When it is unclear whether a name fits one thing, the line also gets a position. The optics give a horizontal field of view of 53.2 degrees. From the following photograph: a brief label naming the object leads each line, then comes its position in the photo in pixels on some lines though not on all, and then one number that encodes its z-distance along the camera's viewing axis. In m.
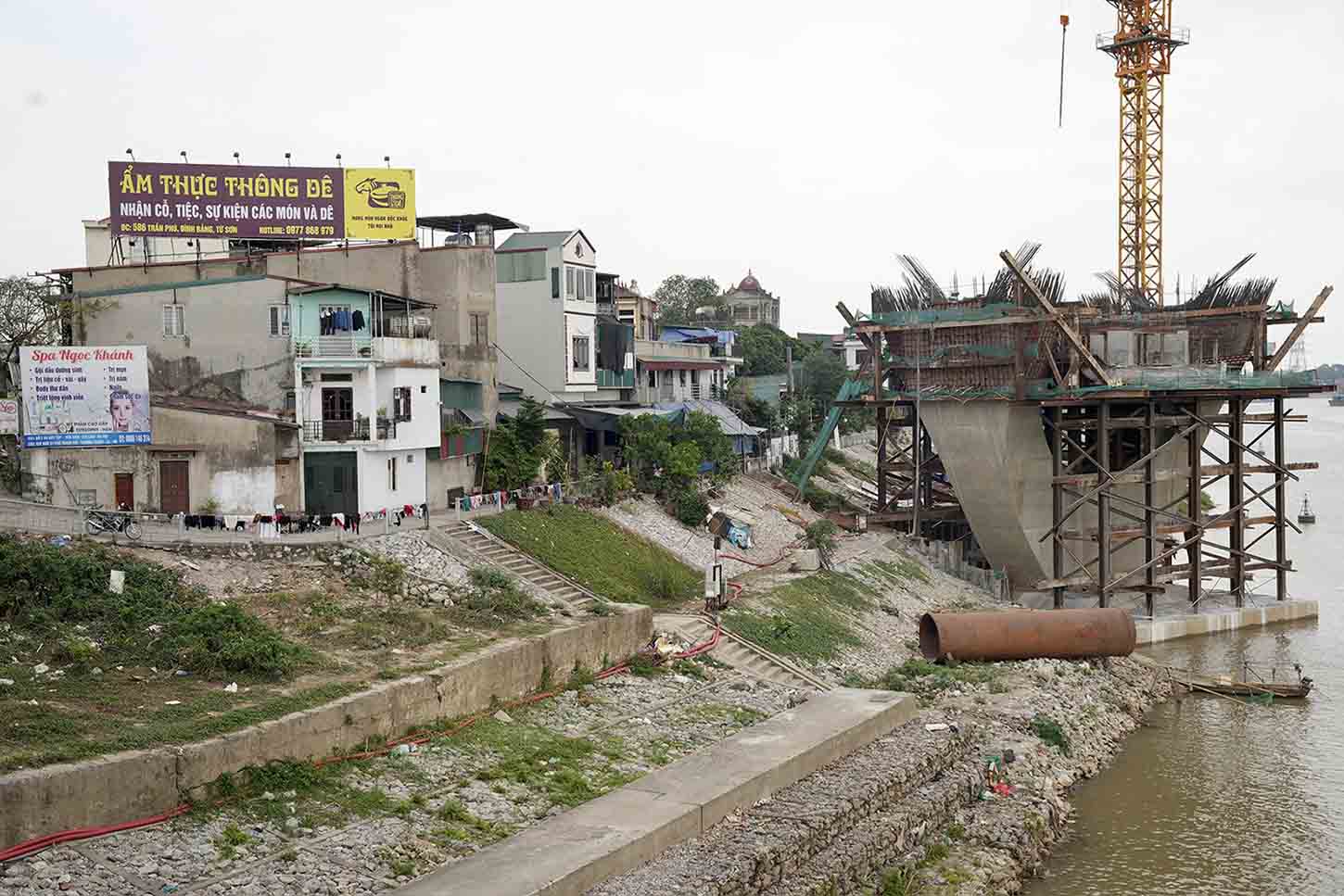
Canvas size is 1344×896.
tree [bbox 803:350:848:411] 81.88
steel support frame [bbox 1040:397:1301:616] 45.22
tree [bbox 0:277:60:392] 44.81
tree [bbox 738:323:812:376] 91.06
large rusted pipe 35.16
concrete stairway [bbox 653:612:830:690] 31.30
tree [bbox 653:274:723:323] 115.62
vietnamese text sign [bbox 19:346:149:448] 30.81
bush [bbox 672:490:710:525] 44.34
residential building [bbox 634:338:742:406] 59.38
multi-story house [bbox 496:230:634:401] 49.12
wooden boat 36.06
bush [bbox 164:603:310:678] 22.55
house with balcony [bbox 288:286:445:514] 33.69
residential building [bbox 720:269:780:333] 122.25
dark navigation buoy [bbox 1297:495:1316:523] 80.94
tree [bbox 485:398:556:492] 41.47
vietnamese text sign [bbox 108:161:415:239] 38.38
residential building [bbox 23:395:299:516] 31.64
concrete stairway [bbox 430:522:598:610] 32.72
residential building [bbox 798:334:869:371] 103.62
